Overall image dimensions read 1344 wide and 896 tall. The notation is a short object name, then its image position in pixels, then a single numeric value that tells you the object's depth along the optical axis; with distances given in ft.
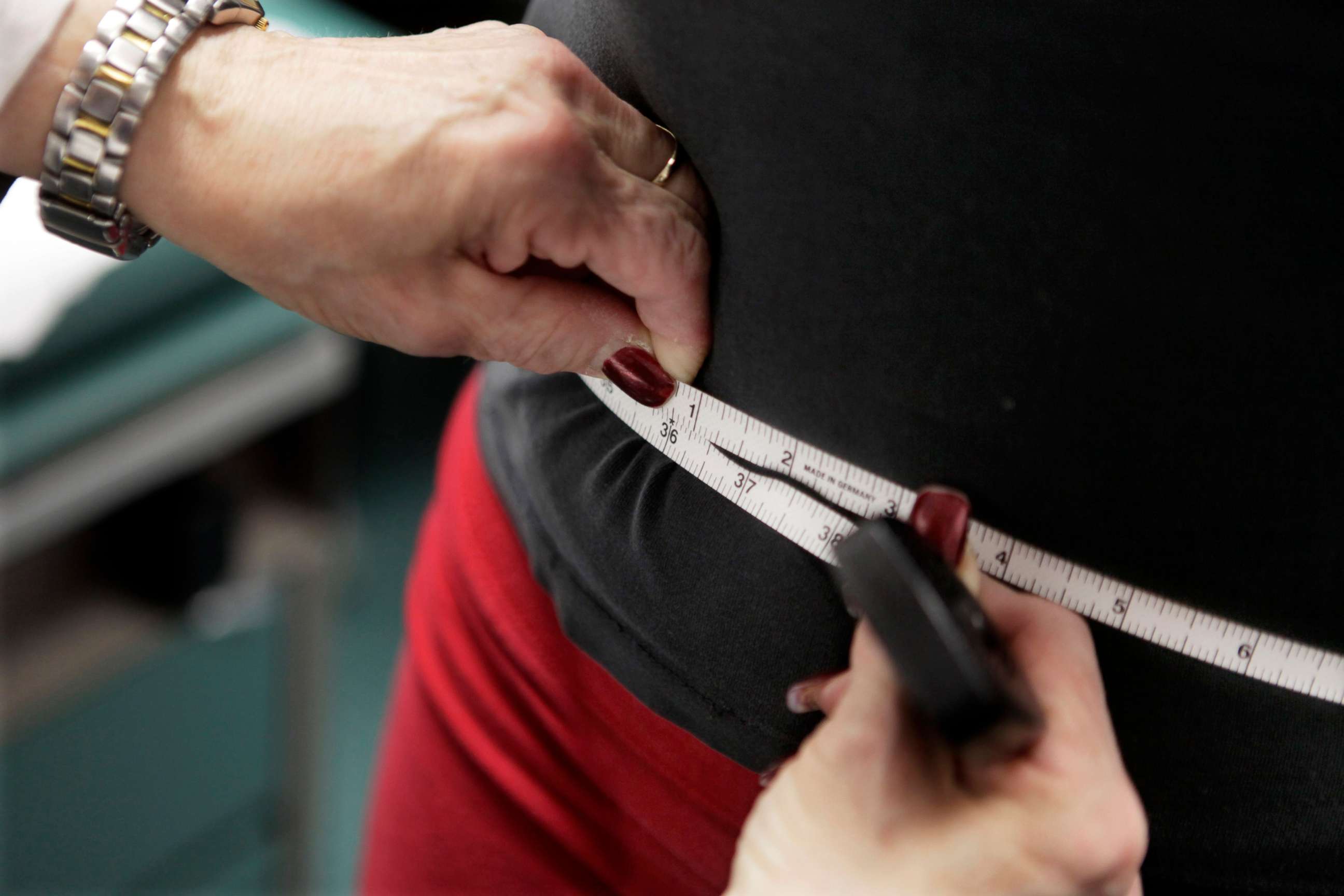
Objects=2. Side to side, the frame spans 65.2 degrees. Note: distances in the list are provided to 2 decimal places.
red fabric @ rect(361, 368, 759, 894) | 2.37
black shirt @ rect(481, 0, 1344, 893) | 1.51
